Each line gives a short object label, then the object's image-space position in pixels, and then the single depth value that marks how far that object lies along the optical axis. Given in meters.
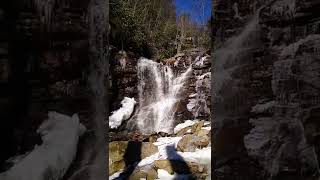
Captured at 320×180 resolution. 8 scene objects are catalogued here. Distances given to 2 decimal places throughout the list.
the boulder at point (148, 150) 4.04
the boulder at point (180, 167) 3.63
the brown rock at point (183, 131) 4.65
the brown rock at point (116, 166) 3.85
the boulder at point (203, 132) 4.27
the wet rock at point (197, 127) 4.50
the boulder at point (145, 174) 3.55
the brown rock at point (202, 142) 4.02
